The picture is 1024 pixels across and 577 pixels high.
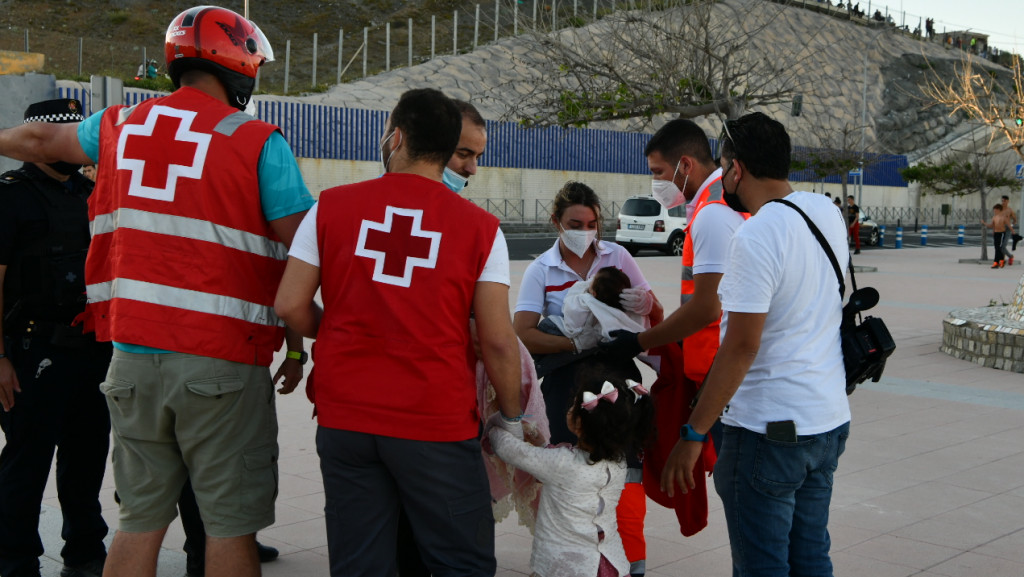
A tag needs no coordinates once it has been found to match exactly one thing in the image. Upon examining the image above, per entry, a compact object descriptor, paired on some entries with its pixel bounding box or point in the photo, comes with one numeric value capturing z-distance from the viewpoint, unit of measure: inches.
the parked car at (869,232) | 1314.6
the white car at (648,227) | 998.4
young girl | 128.1
